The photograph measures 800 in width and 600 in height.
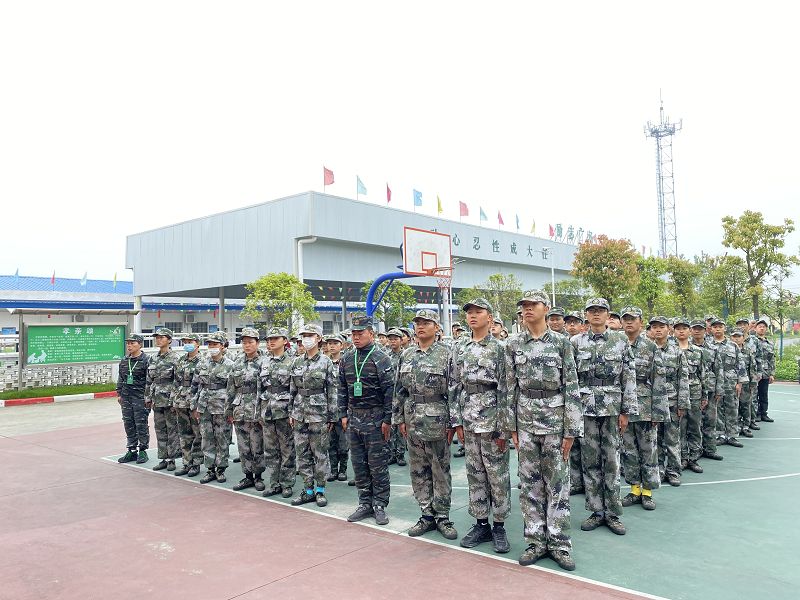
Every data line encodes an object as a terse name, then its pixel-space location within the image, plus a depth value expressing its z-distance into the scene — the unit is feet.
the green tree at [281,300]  75.66
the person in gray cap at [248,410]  21.11
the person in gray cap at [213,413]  22.41
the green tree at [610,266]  87.61
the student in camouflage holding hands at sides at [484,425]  14.49
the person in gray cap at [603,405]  15.87
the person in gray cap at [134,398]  26.20
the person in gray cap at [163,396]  24.29
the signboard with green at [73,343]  54.08
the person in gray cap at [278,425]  20.12
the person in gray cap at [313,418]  19.45
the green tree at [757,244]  62.95
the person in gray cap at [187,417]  23.63
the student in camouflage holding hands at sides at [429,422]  15.69
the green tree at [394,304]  95.34
